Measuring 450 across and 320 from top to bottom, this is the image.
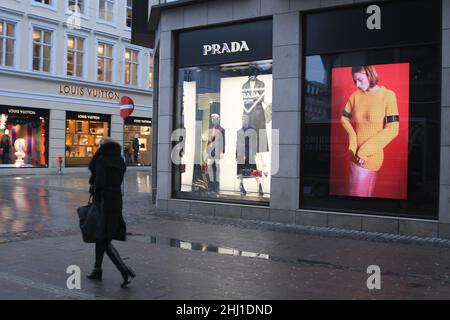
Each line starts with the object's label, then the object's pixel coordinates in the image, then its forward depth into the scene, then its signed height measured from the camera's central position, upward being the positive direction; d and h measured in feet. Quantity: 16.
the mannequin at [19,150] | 94.22 +1.53
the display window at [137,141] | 116.26 +4.38
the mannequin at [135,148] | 116.67 +2.83
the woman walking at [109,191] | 21.44 -1.26
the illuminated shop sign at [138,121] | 115.90 +8.85
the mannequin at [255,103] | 41.06 +4.74
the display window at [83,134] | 103.40 +5.20
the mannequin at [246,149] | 41.63 +1.11
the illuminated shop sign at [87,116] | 102.68 +8.71
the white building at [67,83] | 92.68 +14.86
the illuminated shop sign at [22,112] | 91.63 +8.26
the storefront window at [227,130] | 41.04 +2.61
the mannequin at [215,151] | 43.62 +0.95
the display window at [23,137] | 91.97 +3.84
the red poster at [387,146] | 34.71 +1.54
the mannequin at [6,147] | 92.07 +1.95
